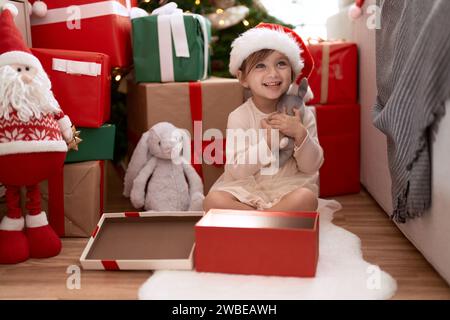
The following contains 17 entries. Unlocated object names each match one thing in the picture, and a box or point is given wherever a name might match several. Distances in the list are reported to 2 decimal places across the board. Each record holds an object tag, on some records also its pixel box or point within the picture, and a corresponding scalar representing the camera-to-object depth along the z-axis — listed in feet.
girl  5.14
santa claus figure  4.49
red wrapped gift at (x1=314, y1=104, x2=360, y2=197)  6.53
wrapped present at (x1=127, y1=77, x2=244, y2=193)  6.05
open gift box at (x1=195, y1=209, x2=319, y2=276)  4.09
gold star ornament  5.13
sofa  3.79
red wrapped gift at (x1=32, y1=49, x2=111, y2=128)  5.25
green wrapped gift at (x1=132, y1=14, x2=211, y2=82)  5.99
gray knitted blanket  3.68
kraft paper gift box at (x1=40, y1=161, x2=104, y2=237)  5.36
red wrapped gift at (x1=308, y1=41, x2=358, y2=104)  6.48
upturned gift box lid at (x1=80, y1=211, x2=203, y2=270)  4.37
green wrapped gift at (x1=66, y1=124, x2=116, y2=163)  5.41
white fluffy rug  3.87
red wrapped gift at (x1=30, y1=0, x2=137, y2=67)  5.92
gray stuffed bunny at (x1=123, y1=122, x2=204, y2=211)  5.84
